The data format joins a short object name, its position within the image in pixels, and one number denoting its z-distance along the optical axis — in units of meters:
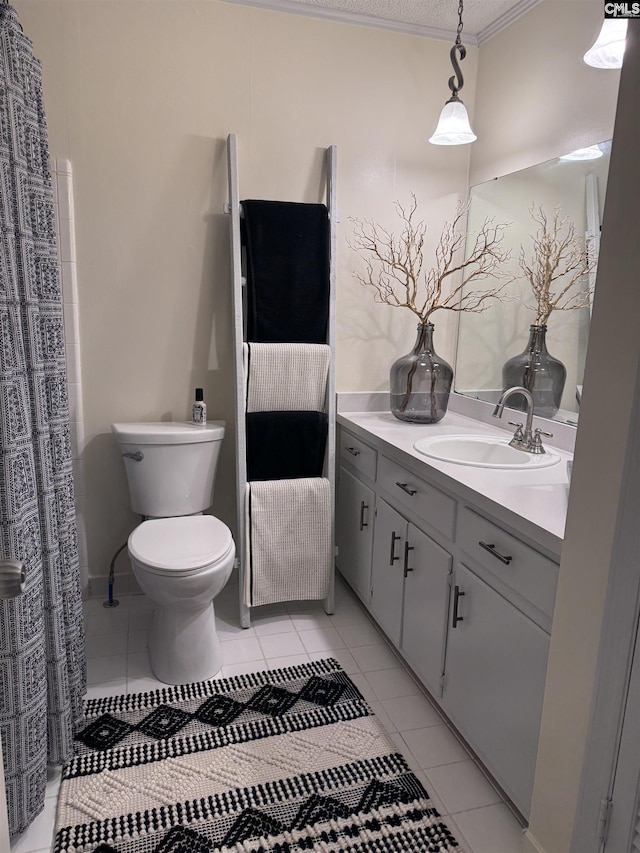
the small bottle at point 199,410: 2.48
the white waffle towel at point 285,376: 2.31
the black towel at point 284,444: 2.36
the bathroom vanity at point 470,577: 1.42
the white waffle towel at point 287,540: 2.38
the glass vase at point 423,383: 2.49
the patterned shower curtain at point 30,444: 1.35
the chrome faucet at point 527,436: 1.98
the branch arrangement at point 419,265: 2.59
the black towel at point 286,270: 2.29
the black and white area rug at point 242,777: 1.47
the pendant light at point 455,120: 2.23
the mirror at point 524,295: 2.02
